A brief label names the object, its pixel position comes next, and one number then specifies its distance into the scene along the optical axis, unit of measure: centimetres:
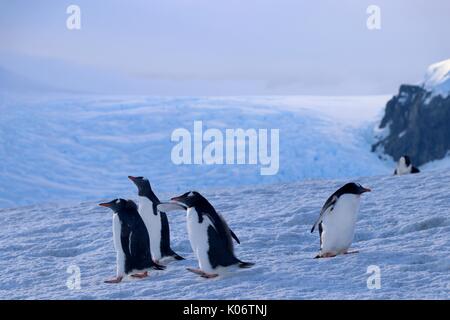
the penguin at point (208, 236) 984
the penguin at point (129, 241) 1031
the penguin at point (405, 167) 2544
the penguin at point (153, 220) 1151
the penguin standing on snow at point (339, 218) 1079
